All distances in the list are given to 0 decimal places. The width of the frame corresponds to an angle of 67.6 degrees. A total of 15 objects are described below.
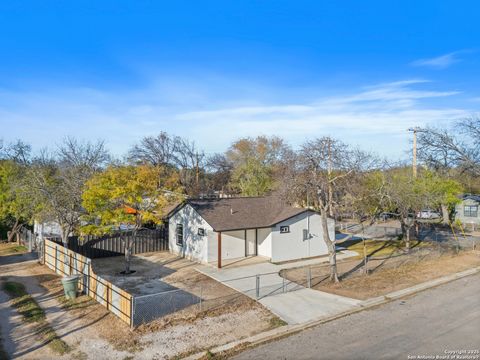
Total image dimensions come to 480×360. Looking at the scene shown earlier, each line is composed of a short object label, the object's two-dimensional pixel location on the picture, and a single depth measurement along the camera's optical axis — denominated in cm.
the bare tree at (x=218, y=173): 6425
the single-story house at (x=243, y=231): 2120
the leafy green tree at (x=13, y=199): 2333
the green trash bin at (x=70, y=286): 1470
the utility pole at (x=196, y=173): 5786
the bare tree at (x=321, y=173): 1722
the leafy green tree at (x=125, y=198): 1830
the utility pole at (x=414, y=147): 3186
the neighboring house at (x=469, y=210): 4072
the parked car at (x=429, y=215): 4420
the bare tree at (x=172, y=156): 5847
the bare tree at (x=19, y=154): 3775
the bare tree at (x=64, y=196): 2034
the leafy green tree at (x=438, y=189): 2630
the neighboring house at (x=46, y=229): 2546
